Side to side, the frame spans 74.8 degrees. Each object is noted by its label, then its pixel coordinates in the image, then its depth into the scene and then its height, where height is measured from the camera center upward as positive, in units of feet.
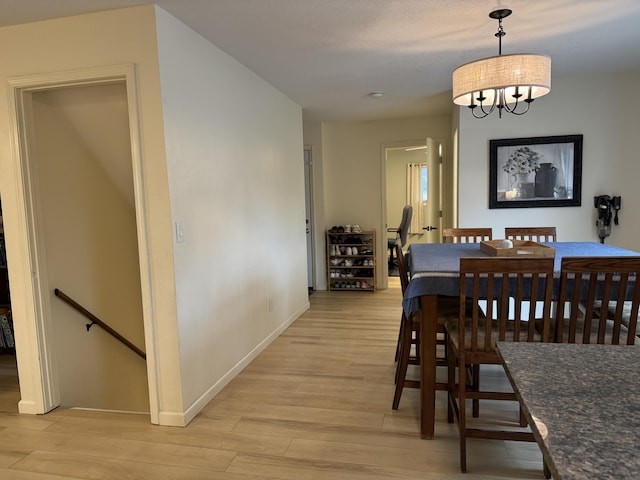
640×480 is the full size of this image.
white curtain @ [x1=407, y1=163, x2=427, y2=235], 27.30 +0.20
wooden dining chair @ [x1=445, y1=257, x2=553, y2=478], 6.00 -1.75
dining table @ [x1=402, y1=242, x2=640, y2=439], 6.73 -1.76
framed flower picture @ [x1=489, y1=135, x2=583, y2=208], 13.20 +0.68
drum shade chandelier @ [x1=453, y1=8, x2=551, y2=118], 7.45 +2.14
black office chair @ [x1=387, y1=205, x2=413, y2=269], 19.95 -1.33
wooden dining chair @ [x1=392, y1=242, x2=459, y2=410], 7.76 -2.51
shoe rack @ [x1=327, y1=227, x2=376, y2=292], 19.06 -2.77
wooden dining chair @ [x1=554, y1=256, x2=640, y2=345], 5.79 -1.45
